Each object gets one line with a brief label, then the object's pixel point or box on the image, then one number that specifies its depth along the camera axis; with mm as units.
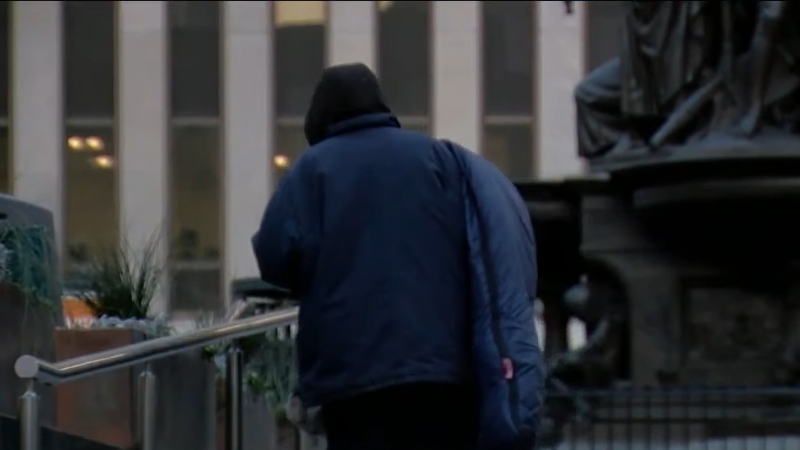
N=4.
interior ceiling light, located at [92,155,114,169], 64218
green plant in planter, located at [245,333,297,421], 16168
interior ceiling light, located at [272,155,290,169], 63481
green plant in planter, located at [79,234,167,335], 14502
